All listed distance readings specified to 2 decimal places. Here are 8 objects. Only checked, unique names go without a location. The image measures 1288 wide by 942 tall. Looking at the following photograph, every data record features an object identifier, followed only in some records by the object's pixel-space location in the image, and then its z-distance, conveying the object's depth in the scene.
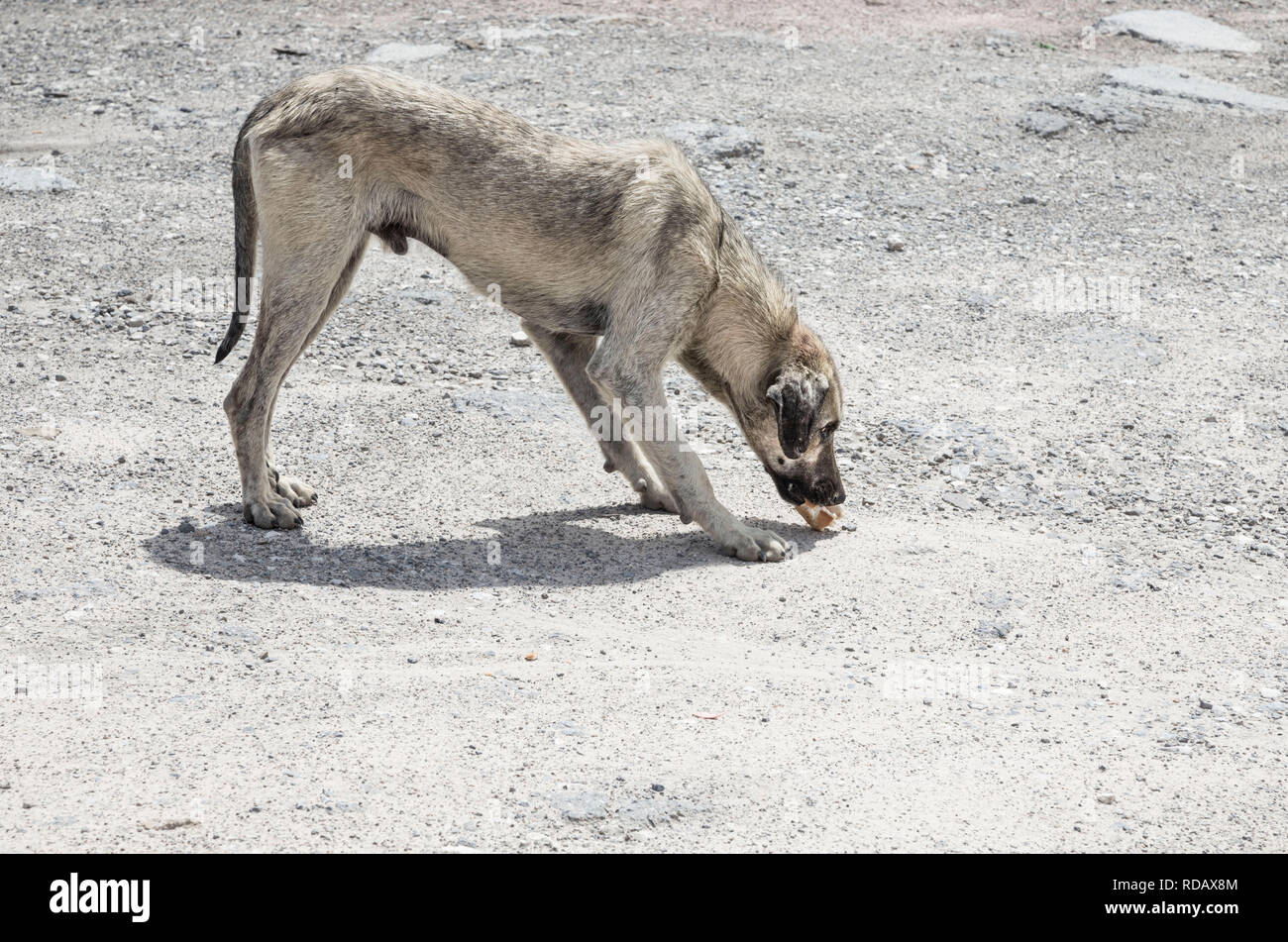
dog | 6.27
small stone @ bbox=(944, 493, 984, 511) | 7.11
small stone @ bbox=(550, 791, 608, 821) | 4.33
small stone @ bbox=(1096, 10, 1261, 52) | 15.11
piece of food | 6.76
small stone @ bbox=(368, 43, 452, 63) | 13.38
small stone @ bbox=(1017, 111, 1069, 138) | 12.63
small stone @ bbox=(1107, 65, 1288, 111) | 13.48
